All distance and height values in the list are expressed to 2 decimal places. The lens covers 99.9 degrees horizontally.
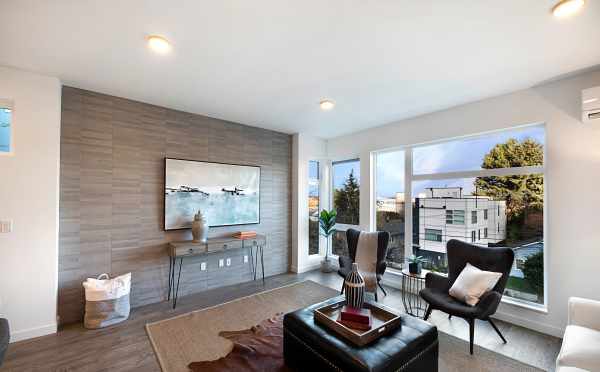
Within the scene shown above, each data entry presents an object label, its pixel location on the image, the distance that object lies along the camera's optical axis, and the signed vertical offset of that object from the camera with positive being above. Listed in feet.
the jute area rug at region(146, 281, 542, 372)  7.18 -4.96
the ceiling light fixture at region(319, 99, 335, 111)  10.87 +3.81
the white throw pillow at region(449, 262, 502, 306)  8.17 -3.12
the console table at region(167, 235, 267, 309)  10.93 -2.68
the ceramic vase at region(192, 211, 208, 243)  11.45 -1.78
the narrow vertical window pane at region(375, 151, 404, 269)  13.83 -0.57
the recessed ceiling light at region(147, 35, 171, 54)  6.54 +3.91
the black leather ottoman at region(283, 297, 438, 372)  5.32 -3.58
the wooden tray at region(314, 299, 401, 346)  5.82 -3.38
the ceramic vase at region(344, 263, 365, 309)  6.93 -2.79
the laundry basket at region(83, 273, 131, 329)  9.02 -4.11
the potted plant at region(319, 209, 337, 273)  16.24 -2.28
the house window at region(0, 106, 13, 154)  8.21 +1.96
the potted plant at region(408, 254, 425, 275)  10.21 -3.05
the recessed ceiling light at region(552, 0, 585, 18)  5.25 +3.92
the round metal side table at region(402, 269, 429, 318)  10.27 -4.95
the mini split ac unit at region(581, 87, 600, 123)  7.68 +2.69
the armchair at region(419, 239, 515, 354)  7.75 -3.26
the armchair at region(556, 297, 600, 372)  5.07 -3.34
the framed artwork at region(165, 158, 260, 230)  11.69 -0.16
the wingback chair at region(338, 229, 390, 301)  11.52 -3.22
